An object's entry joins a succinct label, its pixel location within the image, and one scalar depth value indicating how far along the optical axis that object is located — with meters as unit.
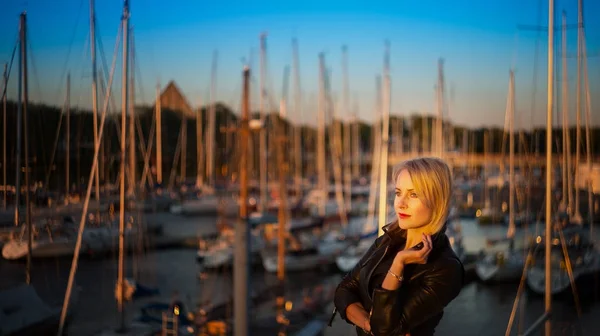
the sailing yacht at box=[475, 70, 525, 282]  10.62
